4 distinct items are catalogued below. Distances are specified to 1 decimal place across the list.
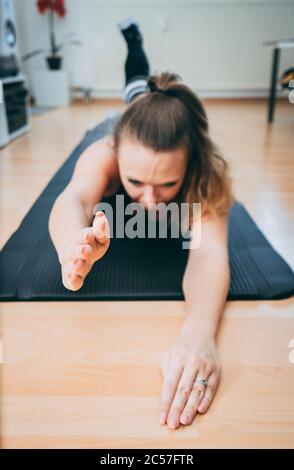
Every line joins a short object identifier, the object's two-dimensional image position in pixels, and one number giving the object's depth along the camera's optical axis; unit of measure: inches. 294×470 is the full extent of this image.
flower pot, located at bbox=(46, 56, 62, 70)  114.7
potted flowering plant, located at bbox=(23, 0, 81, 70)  110.1
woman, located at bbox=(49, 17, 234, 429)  17.0
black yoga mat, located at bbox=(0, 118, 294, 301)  25.0
